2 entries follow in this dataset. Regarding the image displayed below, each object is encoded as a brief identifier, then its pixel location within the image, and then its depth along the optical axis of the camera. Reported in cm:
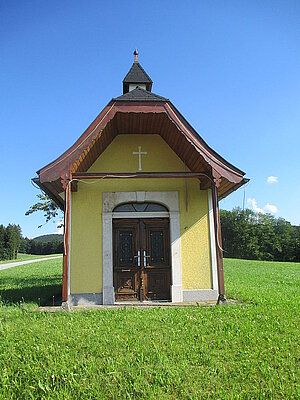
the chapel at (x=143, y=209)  800
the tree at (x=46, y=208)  1748
